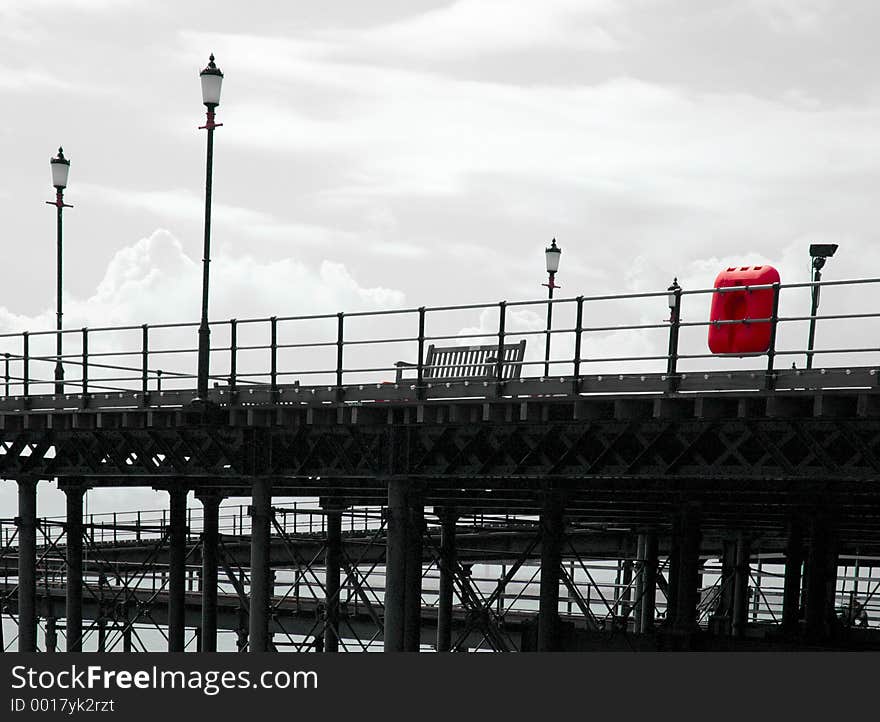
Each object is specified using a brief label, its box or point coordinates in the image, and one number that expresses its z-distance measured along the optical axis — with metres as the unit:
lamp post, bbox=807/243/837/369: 29.33
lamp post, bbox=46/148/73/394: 37.59
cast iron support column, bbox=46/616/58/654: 47.81
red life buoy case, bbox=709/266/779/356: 24.77
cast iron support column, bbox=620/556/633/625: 47.96
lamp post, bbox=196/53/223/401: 29.41
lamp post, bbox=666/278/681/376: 23.42
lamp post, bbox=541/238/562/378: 40.03
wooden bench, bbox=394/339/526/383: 28.41
